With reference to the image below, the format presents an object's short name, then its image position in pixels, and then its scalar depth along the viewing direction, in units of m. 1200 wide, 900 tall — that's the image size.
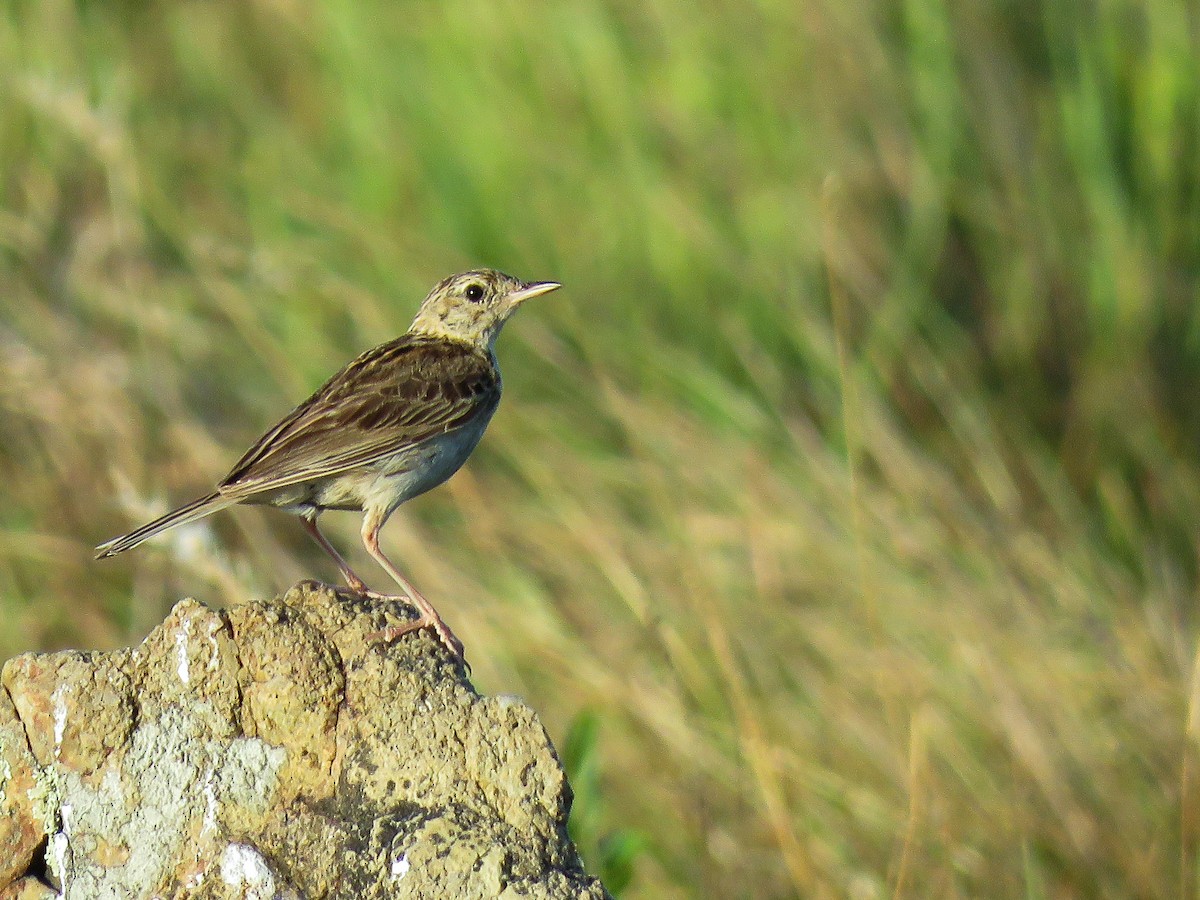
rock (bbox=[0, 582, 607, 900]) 5.96
